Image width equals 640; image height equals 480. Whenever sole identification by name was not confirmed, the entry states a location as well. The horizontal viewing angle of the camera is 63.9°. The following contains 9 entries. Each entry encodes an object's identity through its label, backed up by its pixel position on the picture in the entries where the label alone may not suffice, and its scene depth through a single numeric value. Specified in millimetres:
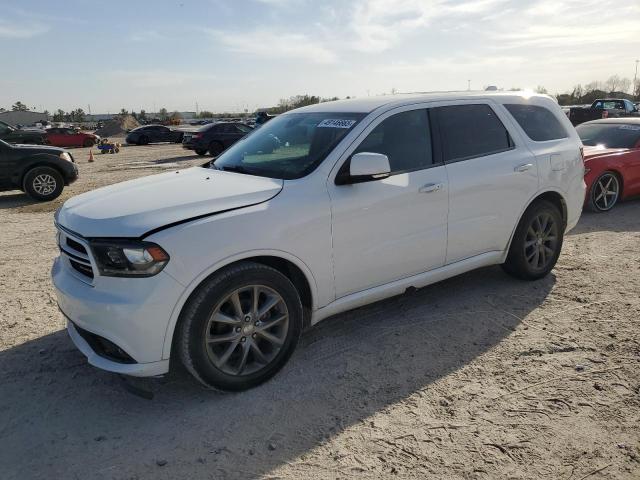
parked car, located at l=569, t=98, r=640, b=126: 22312
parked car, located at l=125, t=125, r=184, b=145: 33781
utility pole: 77375
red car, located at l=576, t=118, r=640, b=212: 8312
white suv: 2980
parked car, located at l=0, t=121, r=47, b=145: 17719
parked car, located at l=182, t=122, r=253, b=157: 22141
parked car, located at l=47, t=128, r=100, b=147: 30750
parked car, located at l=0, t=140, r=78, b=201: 10531
